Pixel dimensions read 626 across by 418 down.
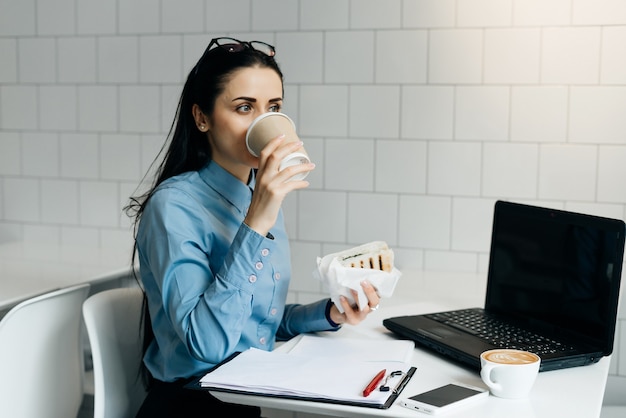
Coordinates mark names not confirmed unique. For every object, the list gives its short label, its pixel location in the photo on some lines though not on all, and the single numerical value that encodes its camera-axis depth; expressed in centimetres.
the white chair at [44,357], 153
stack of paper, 113
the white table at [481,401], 110
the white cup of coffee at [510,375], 113
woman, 130
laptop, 132
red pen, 112
